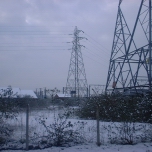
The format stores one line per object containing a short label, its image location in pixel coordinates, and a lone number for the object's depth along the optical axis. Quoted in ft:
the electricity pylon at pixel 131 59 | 54.44
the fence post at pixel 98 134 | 25.14
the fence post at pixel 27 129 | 23.88
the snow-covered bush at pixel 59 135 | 25.58
